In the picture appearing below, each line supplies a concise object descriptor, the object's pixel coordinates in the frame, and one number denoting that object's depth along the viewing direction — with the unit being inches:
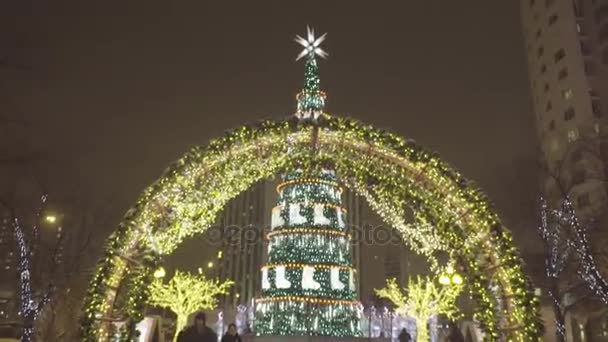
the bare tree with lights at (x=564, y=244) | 685.3
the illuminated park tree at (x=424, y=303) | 1317.7
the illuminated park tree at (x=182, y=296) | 1407.5
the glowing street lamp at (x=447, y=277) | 482.2
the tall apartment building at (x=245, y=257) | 3959.2
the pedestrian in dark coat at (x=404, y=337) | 661.3
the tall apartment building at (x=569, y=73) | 1472.9
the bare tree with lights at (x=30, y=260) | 668.7
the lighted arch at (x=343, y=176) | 338.0
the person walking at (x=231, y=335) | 426.6
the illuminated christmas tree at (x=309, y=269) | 928.3
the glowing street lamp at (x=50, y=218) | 797.9
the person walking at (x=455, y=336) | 431.5
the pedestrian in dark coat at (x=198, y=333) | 365.1
